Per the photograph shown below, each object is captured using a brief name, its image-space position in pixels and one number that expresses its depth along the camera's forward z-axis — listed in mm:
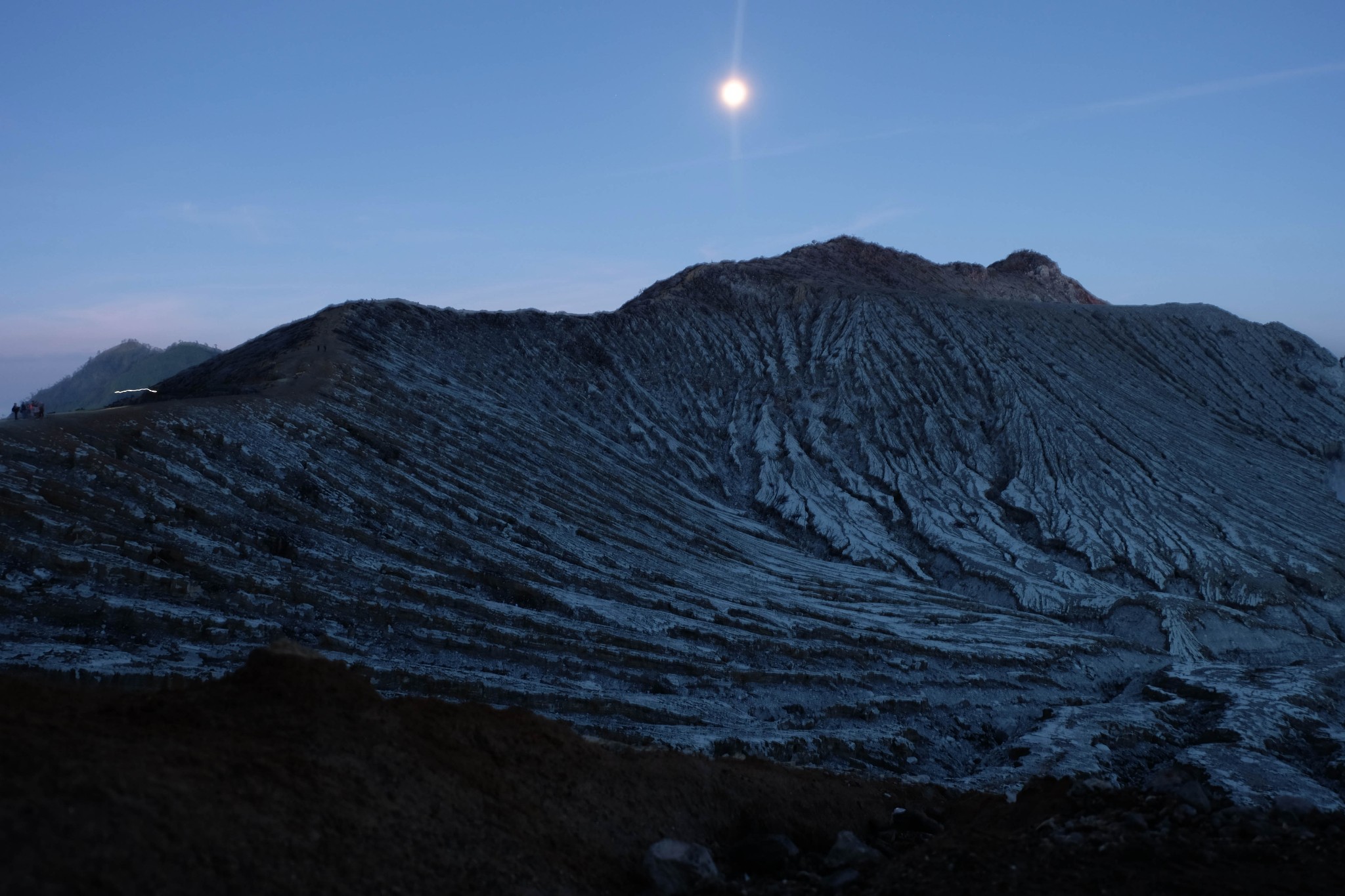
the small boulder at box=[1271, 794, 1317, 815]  9250
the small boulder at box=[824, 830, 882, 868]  8297
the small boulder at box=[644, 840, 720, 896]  7527
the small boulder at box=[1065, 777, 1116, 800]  9261
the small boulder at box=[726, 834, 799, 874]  8320
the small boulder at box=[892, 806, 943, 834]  9648
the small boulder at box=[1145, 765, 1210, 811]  8984
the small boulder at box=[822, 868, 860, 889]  7754
